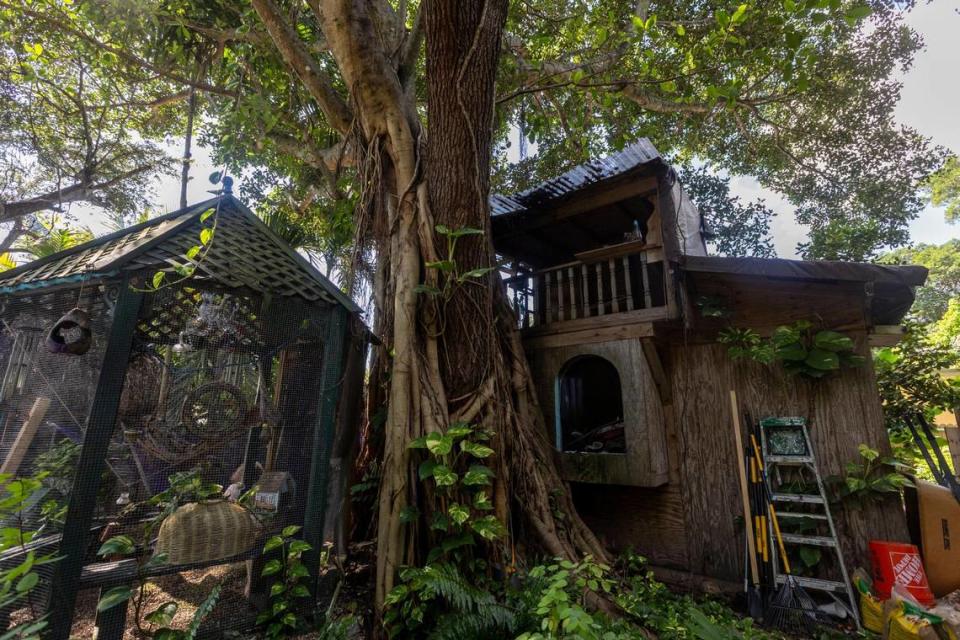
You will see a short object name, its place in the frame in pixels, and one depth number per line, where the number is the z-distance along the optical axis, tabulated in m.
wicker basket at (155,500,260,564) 2.29
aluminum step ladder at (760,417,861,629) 3.56
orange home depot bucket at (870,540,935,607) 3.37
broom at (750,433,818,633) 3.43
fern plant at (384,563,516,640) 2.33
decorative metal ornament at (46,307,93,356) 2.32
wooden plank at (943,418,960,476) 5.96
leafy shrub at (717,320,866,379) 3.90
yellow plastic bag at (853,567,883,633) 3.26
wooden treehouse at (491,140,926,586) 3.97
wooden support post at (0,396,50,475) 2.76
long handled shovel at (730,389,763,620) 3.64
